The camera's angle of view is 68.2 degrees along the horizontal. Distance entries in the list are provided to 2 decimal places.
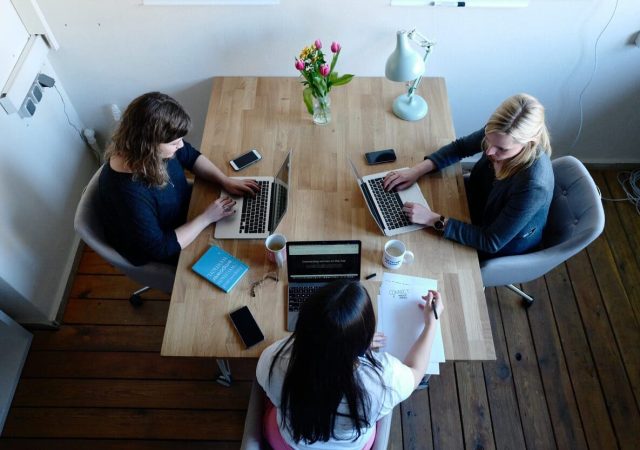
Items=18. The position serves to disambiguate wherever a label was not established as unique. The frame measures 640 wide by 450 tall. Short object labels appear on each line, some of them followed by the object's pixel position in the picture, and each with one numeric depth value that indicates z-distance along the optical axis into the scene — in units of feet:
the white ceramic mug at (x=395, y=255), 5.29
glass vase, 6.68
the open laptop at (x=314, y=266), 4.98
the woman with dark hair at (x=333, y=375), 3.54
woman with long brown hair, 5.08
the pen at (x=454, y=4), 6.81
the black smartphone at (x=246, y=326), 4.92
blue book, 5.31
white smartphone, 6.34
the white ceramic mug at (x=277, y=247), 5.34
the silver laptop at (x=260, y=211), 5.71
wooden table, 5.04
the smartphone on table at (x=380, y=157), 6.35
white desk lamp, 5.80
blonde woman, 5.14
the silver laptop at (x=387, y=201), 5.73
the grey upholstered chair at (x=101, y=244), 5.45
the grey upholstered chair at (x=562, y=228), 5.36
